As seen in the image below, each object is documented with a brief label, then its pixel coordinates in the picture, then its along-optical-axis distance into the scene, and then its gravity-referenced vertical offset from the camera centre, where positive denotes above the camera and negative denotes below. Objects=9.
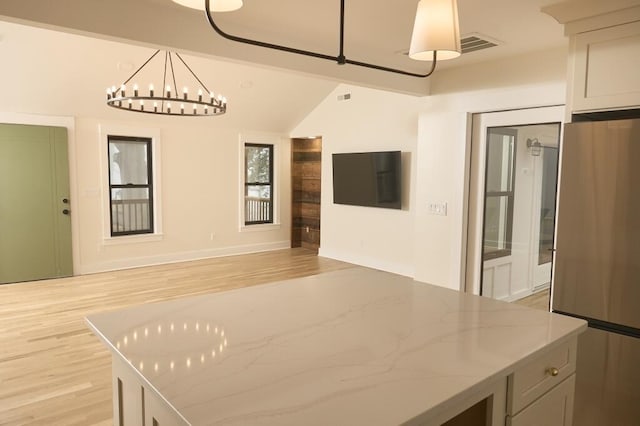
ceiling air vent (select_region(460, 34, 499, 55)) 3.65 +1.24
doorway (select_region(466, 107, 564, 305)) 4.09 -0.19
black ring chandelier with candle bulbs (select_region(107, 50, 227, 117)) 4.13 +1.20
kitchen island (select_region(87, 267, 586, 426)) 1.03 -0.52
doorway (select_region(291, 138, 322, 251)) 8.76 -0.24
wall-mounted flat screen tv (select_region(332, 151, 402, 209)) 6.62 +0.03
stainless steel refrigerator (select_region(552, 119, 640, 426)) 2.33 -0.43
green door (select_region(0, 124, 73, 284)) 5.94 -0.39
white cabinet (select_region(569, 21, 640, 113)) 2.45 +0.68
